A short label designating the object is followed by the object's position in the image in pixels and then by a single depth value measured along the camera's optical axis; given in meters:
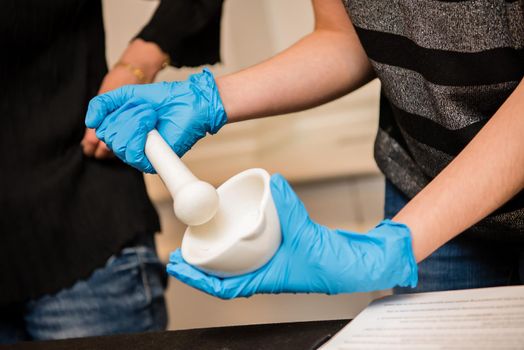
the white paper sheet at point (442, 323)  0.56
